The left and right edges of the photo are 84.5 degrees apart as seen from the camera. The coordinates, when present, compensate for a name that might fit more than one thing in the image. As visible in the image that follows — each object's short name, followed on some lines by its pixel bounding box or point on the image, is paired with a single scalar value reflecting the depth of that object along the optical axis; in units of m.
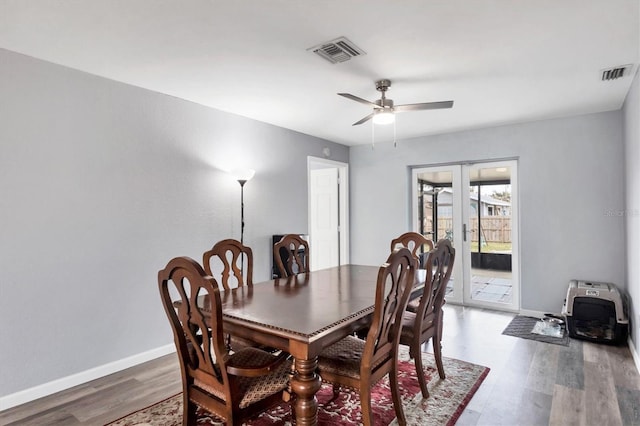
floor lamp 3.82
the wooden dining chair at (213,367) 1.59
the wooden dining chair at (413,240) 3.12
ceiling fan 2.83
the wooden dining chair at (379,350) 1.83
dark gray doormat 3.53
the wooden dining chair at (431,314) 2.39
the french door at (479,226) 4.66
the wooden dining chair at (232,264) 2.34
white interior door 5.74
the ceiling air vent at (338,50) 2.34
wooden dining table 1.66
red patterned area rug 2.18
